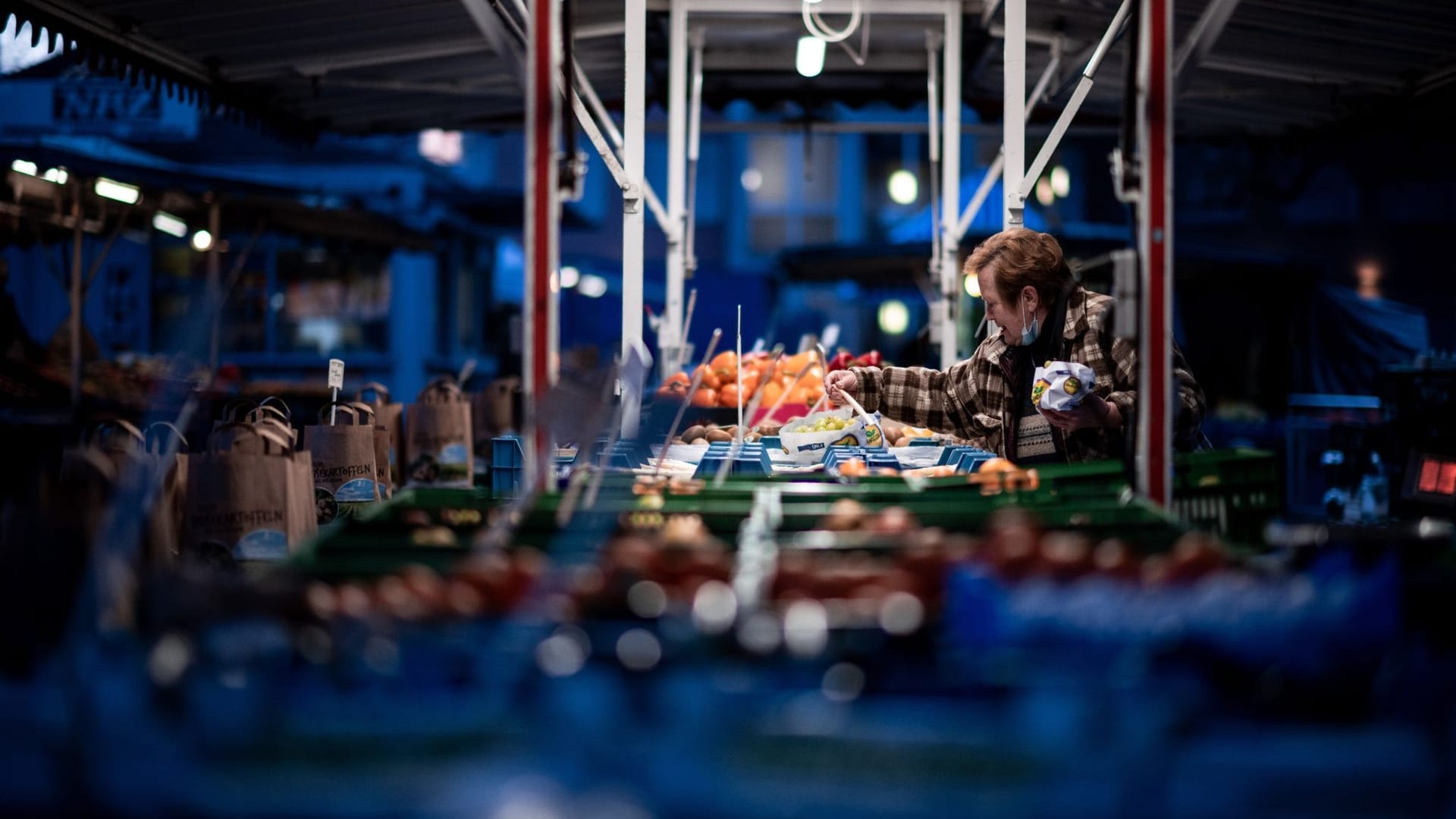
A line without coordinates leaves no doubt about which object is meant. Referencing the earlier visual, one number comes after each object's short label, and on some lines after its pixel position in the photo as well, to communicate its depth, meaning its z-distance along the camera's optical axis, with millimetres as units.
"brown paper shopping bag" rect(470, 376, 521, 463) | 8203
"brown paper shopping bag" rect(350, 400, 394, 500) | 6016
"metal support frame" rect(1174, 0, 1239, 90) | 5082
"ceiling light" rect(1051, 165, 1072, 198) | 19109
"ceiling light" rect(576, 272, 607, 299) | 24805
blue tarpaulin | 13969
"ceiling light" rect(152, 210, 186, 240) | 11769
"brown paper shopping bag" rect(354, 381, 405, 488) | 6680
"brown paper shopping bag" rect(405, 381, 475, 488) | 6621
